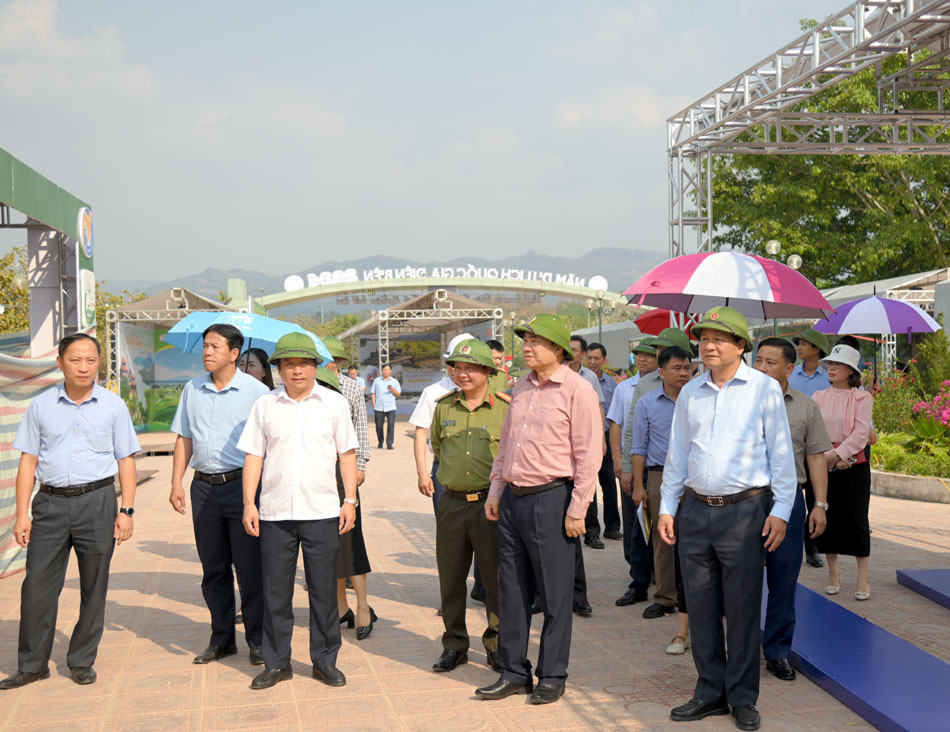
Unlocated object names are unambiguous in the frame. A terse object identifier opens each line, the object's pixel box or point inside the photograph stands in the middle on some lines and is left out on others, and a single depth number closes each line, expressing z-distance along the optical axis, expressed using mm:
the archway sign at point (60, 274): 15375
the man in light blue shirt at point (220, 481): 5277
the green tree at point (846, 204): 26484
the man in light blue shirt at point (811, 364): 7031
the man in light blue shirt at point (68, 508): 5008
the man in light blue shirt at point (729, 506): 4309
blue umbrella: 6633
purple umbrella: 8734
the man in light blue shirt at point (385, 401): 19456
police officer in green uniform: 5176
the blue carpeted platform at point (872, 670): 4203
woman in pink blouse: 6574
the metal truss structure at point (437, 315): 26402
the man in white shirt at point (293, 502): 4938
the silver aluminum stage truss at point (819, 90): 11000
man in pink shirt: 4648
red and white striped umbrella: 5605
